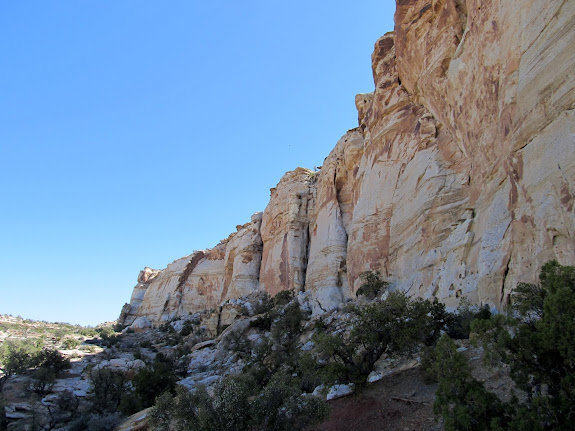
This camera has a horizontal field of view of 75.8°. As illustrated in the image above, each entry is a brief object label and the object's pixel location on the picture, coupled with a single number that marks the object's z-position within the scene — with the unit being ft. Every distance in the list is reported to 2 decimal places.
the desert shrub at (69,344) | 97.84
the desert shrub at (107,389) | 54.70
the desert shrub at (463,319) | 37.73
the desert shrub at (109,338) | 117.47
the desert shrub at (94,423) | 44.33
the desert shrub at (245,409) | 25.68
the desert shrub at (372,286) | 69.45
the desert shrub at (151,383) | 53.67
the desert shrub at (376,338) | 34.45
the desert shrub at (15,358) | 69.15
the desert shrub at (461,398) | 18.84
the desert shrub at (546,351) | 17.30
